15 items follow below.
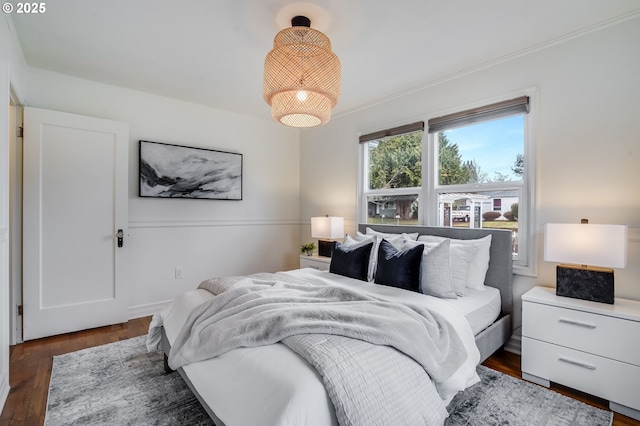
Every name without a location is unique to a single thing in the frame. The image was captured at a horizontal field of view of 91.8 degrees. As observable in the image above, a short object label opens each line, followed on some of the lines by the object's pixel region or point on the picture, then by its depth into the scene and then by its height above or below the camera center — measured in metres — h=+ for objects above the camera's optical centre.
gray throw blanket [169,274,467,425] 1.21 -0.60
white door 2.86 -0.10
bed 1.16 -0.70
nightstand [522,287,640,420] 1.82 -0.85
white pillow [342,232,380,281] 2.73 -0.31
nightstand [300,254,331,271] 3.74 -0.63
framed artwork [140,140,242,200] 3.53 +0.48
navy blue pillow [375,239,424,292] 2.31 -0.43
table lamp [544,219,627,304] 1.93 -0.28
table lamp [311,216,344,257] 3.82 -0.23
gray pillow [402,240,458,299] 2.25 -0.45
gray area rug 1.77 -1.19
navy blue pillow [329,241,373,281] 2.72 -0.44
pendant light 2.01 +0.92
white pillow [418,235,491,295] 2.46 -0.40
